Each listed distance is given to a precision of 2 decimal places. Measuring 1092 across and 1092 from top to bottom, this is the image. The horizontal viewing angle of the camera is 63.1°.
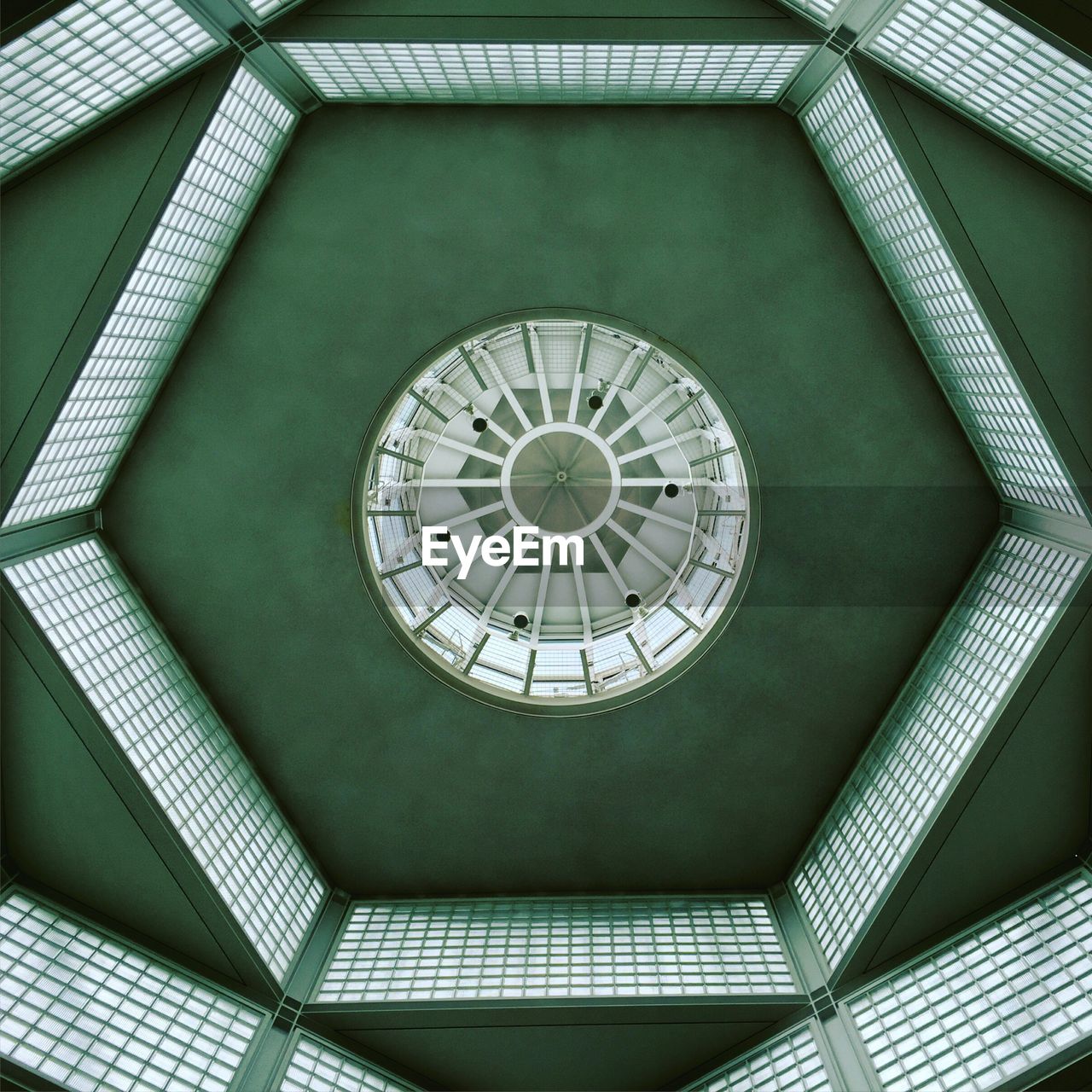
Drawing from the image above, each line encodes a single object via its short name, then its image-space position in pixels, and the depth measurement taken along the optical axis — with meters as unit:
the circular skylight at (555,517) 16.92
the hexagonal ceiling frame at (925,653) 11.67
